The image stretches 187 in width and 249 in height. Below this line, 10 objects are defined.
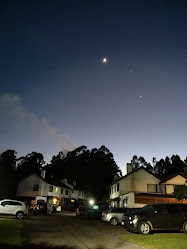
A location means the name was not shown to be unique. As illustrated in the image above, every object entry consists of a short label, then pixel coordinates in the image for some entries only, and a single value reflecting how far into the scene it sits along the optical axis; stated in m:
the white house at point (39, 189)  46.91
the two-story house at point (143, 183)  33.16
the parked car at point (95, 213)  22.77
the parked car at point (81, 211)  28.08
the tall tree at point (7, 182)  56.72
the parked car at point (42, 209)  28.19
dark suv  10.86
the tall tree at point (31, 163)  86.95
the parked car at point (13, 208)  18.56
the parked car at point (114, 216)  16.86
